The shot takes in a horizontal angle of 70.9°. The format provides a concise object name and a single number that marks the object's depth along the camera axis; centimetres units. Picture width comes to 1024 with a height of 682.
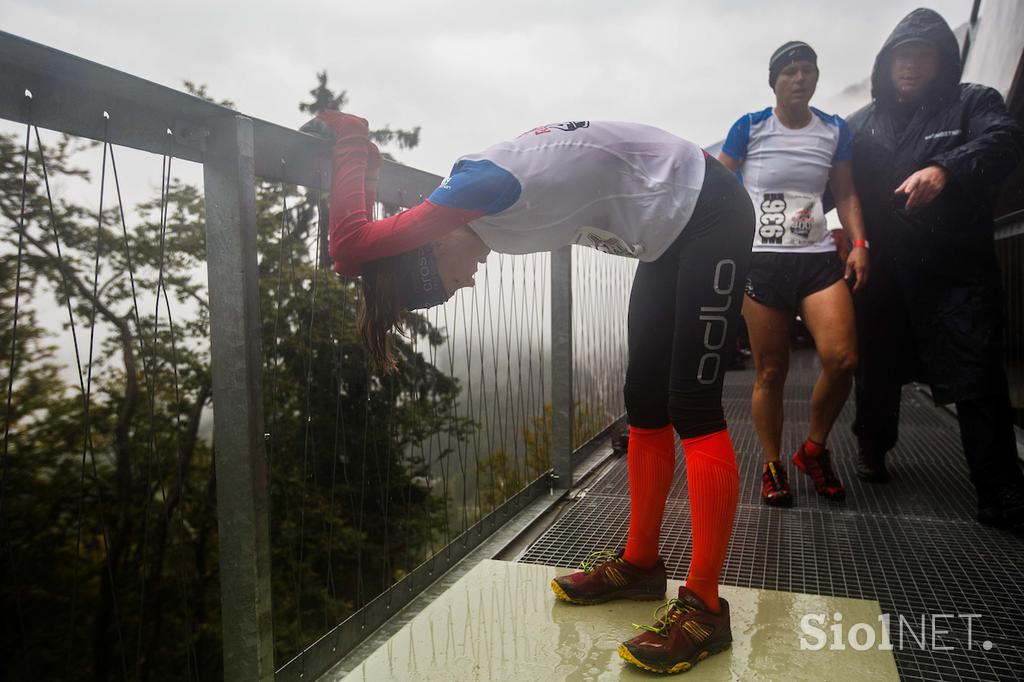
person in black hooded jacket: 231
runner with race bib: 252
